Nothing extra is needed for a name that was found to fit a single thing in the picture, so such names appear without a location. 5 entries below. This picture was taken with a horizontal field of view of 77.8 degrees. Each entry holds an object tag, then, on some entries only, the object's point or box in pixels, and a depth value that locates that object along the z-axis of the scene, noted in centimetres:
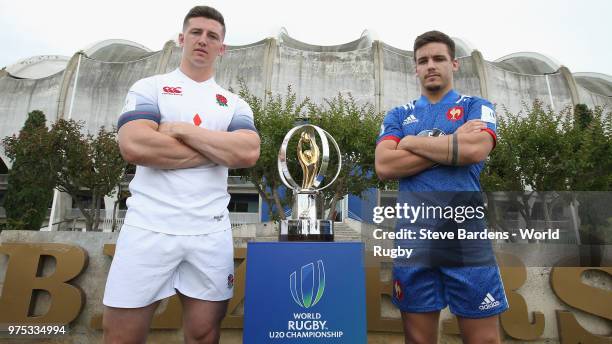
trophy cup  247
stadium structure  2447
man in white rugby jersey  196
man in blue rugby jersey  200
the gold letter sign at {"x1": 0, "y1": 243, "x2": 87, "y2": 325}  443
